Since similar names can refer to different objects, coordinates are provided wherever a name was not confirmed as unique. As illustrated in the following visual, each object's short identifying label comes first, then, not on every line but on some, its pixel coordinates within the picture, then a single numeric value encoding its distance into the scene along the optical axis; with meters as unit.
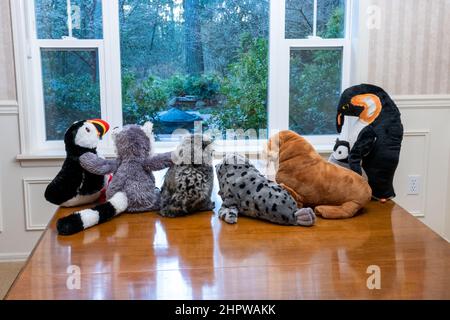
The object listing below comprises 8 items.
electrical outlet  3.01
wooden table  1.44
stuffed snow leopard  2.06
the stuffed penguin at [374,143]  2.40
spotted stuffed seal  1.98
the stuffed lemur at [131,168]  2.12
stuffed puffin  2.20
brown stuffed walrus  2.13
